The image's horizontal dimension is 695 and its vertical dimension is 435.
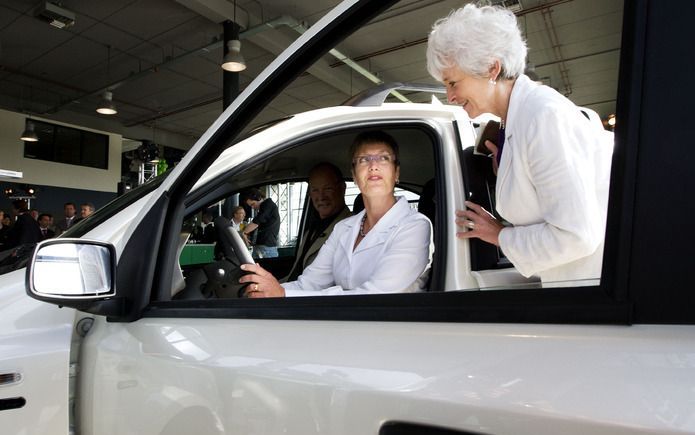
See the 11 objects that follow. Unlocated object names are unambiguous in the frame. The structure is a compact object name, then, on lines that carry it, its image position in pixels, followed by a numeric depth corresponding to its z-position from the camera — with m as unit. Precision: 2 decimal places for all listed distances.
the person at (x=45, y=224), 9.59
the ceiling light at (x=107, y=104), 11.45
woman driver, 1.47
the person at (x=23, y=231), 7.84
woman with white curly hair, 0.95
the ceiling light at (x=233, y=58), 7.95
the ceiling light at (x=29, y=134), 12.30
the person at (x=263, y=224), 2.45
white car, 0.50
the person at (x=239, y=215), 2.31
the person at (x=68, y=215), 10.26
